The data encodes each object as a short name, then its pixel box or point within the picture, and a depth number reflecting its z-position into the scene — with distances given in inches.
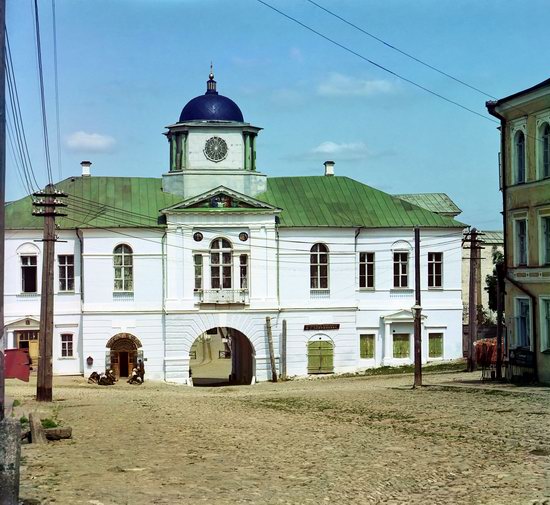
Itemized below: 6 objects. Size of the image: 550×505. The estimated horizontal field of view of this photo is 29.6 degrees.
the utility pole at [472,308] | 1689.2
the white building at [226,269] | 1875.0
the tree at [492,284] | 3176.7
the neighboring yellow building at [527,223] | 1251.8
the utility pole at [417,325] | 1402.6
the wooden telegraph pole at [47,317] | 1282.0
